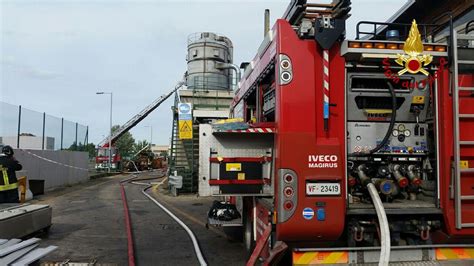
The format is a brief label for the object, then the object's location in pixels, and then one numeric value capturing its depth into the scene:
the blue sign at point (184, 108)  17.19
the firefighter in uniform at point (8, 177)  9.74
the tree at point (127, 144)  62.31
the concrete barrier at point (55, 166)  17.62
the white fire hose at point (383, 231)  4.06
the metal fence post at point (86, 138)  30.35
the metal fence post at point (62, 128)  24.61
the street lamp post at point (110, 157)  40.94
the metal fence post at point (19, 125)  18.14
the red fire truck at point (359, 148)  4.26
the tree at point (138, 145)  73.24
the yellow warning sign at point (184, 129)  17.28
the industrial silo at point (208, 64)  26.34
